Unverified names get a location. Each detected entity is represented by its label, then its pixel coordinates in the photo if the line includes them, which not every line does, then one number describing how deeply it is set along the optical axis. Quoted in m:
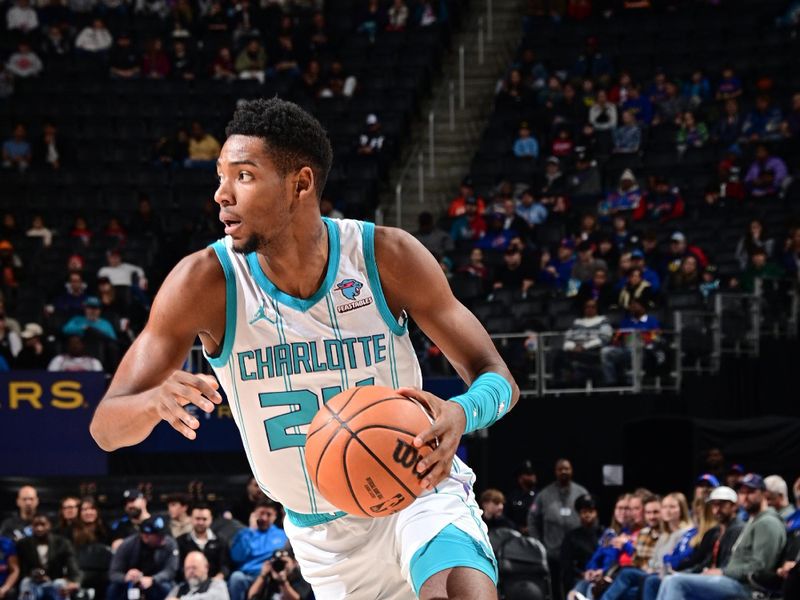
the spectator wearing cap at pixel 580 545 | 13.43
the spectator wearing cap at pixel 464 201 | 19.94
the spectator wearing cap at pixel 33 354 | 15.72
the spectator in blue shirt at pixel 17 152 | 20.84
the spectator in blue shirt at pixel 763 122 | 19.67
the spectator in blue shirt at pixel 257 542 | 13.16
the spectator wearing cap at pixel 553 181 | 20.09
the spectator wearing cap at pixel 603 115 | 20.80
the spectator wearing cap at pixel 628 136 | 20.50
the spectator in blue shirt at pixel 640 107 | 20.88
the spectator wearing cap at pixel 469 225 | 19.48
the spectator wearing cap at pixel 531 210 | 19.59
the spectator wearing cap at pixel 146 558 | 12.92
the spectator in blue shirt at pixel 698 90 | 20.80
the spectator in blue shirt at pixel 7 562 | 13.13
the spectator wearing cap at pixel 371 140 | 21.19
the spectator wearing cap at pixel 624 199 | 19.19
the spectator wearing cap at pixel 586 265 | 17.39
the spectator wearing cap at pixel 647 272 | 16.84
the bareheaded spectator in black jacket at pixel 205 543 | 13.18
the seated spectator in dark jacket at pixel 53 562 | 13.09
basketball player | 4.71
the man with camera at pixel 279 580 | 12.58
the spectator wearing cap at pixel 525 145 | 21.03
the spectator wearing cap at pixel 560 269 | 18.00
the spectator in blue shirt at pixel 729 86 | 20.62
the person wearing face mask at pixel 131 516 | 13.66
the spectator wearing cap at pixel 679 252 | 17.38
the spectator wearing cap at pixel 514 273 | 17.95
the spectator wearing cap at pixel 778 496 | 11.98
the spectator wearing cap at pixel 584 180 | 19.88
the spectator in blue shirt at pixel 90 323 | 16.44
